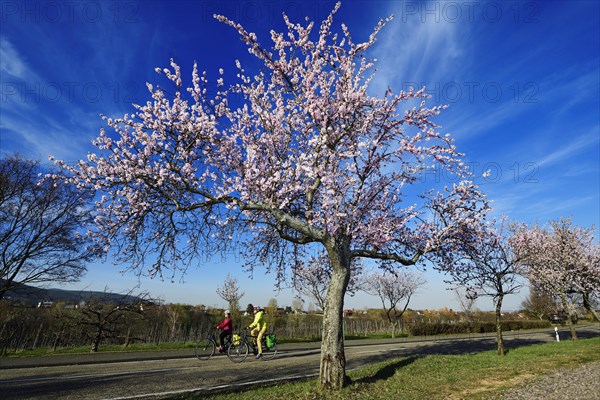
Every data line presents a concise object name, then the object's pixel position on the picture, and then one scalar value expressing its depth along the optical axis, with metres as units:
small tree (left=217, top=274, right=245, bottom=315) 35.12
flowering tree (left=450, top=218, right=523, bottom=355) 15.73
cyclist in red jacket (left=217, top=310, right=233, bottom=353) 14.97
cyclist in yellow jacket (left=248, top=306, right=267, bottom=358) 15.13
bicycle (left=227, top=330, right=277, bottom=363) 14.66
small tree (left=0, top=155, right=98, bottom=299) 19.48
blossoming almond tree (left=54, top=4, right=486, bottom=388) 8.77
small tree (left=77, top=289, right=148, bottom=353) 19.22
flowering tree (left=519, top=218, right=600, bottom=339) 19.94
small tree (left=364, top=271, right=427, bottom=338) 41.75
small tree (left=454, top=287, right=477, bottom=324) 59.78
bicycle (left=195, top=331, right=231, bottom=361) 15.38
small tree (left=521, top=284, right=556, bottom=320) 52.28
